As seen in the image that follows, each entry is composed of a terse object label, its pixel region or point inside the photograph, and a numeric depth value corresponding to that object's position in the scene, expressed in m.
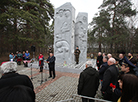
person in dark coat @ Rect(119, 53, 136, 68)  2.24
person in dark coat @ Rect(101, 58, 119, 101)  2.25
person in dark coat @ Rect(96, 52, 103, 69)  5.43
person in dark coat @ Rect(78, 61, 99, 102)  2.02
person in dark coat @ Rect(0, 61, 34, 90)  1.29
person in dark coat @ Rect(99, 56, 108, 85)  2.83
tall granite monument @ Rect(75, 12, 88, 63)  10.02
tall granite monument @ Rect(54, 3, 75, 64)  7.96
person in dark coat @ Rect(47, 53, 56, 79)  4.70
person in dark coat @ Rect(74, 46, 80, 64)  7.57
